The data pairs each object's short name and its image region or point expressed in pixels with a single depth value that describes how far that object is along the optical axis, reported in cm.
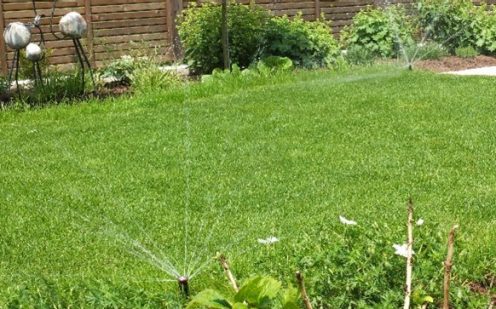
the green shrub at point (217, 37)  1230
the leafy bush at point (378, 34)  1342
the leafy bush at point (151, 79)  1037
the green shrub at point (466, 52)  1345
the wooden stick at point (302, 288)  171
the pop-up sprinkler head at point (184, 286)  267
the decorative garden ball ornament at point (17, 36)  991
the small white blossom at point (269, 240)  293
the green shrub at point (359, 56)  1262
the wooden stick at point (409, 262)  205
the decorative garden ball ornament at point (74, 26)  1024
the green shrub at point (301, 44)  1239
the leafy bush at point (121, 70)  1152
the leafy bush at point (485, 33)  1407
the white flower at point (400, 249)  259
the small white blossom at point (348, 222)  292
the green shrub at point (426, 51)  1296
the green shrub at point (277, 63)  1143
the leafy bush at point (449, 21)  1418
